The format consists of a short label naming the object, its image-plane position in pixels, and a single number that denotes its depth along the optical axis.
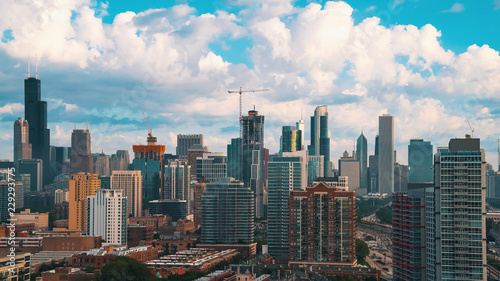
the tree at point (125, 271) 65.88
